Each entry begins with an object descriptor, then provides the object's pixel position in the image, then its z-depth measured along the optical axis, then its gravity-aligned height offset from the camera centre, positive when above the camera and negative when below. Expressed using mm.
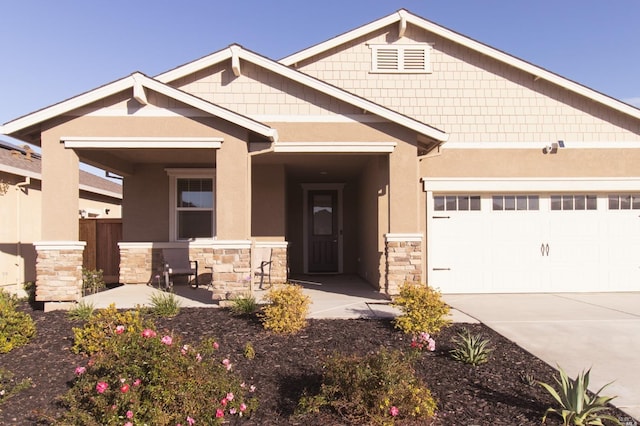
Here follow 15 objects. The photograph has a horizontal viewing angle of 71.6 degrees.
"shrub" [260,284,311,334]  5855 -1202
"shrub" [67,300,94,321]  6500 -1337
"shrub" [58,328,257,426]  3633 -1444
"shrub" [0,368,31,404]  4250 -1641
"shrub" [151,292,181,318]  6648 -1296
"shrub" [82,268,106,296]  9273 -1282
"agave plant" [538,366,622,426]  3525 -1505
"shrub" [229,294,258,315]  6758 -1299
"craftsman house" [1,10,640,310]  7551 +1344
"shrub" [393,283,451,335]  5848 -1209
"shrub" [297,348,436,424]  3619 -1444
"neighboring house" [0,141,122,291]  10648 +201
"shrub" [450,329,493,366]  4883 -1463
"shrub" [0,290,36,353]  5390 -1331
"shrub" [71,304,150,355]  5199 -1300
